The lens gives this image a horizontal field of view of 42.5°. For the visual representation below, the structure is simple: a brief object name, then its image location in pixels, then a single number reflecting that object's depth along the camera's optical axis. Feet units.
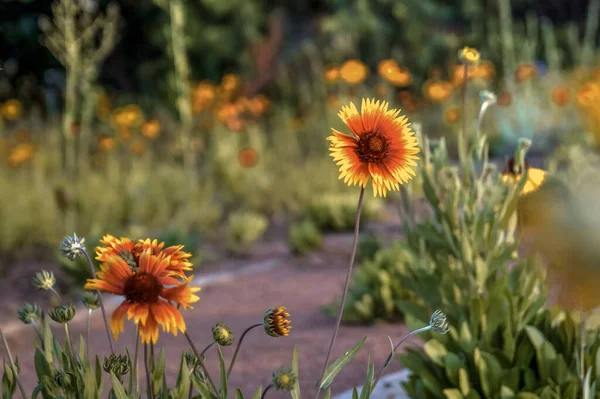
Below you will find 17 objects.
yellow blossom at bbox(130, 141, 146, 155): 22.54
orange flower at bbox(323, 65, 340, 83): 23.58
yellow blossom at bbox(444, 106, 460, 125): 22.20
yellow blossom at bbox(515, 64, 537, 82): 24.63
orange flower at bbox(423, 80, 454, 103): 23.68
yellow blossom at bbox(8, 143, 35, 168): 19.61
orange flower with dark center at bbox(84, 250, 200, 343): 5.03
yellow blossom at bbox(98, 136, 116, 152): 21.31
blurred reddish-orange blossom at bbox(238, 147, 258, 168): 22.27
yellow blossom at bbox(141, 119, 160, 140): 22.10
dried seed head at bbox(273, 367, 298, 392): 5.31
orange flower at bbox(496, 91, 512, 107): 24.80
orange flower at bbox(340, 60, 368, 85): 23.30
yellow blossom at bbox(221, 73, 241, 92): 24.92
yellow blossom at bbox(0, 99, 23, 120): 21.50
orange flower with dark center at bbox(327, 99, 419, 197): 5.83
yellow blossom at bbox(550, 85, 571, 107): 22.68
